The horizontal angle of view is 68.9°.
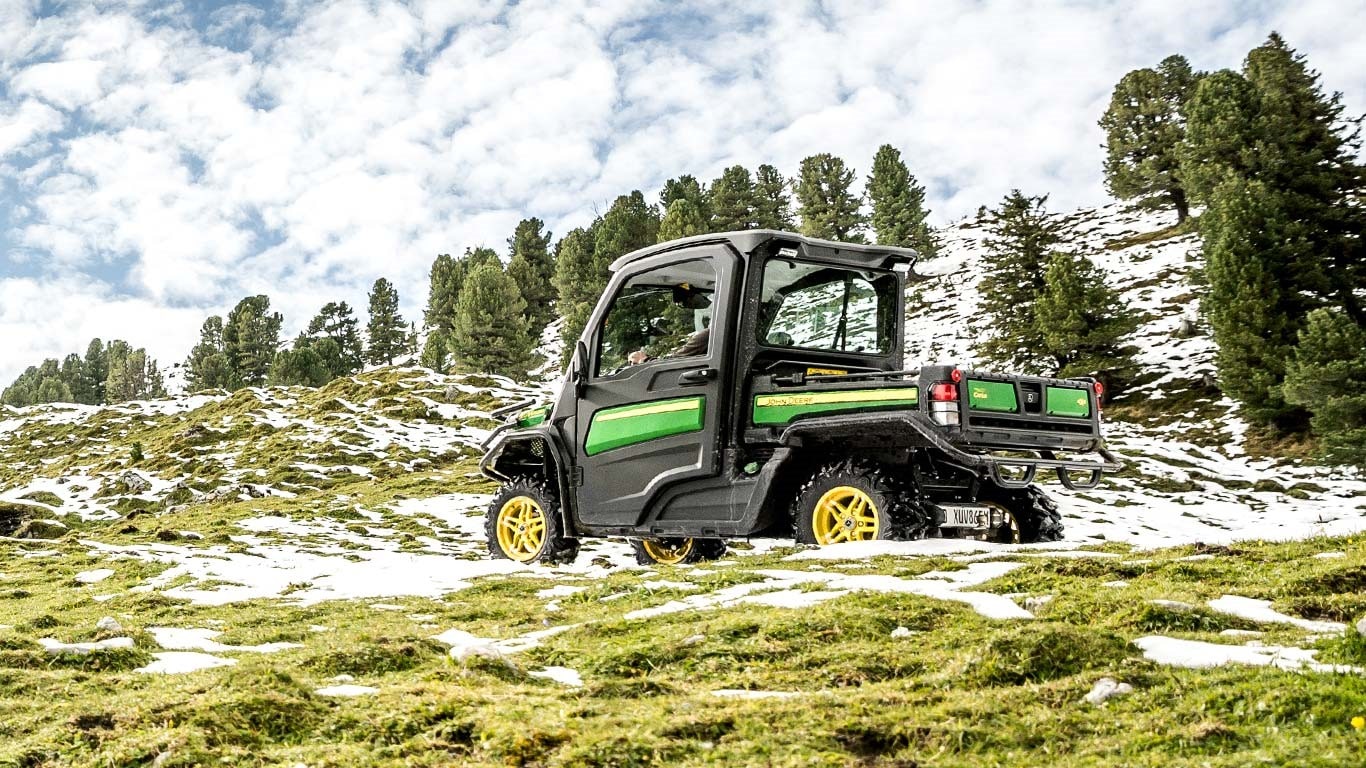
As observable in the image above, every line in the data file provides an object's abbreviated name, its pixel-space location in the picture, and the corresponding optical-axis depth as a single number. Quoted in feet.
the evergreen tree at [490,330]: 215.51
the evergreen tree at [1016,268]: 145.79
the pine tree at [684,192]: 280.63
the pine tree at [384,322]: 312.91
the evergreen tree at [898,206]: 219.20
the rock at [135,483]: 102.32
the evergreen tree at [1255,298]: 110.83
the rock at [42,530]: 69.82
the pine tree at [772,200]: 236.02
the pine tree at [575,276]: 233.96
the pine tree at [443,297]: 298.56
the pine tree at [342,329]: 321.93
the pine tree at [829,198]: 227.40
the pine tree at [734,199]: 233.76
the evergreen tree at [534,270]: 273.95
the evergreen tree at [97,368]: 433.07
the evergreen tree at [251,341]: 297.12
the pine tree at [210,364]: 299.38
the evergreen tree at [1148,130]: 203.10
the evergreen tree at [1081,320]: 132.77
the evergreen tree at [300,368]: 262.00
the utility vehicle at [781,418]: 29.12
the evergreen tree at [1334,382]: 91.04
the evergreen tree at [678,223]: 214.48
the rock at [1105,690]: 11.93
